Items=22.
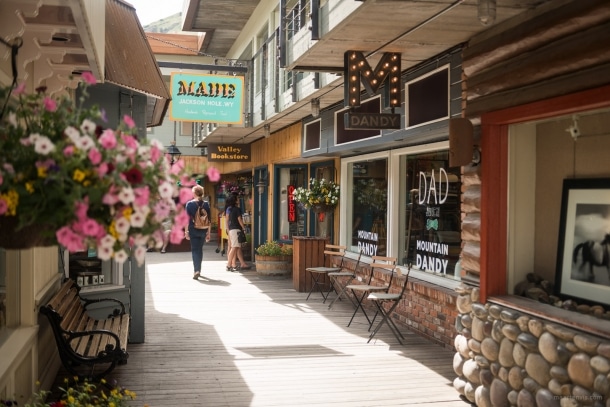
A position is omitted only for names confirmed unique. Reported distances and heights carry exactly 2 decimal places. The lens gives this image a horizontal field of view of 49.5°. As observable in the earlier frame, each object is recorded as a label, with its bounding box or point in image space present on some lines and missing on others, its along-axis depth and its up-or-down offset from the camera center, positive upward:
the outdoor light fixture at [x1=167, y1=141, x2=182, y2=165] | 19.83 +1.29
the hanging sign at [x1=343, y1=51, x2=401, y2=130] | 6.73 +1.19
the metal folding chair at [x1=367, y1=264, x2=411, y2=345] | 7.64 -1.21
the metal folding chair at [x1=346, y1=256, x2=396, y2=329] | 8.23 -1.03
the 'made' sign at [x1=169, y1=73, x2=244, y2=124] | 12.15 +1.79
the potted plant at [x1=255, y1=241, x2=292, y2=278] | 13.86 -1.40
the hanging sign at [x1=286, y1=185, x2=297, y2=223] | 14.68 -0.29
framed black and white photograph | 4.86 -0.35
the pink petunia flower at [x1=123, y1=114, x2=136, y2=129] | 2.27 +0.25
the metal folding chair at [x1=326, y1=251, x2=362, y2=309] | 10.19 -1.38
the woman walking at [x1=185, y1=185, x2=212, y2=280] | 13.20 -0.83
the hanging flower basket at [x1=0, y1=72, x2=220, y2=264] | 2.04 +0.02
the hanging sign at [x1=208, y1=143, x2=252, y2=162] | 16.80 +1.09
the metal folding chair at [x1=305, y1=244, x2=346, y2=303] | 10.88 -1.23
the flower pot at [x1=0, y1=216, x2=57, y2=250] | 2.15 -0.14
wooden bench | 5.43 -1.34
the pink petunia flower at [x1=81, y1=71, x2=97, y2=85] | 2.39 +0.42
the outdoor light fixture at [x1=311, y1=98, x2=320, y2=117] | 10.27 +1.39
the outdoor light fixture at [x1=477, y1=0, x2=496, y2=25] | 4.59 +1.29
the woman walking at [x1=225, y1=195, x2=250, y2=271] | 14.84 -0.69
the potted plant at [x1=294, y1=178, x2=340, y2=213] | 11.58 -0.02
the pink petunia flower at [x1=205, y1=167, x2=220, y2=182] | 2.37 +0.08
